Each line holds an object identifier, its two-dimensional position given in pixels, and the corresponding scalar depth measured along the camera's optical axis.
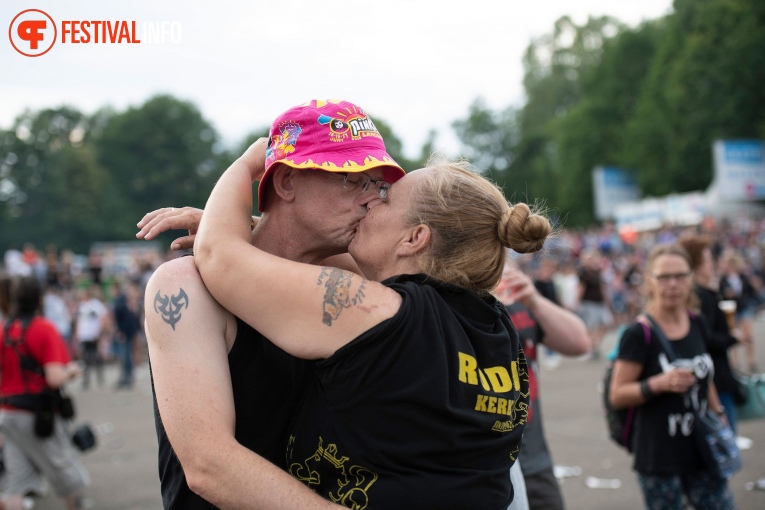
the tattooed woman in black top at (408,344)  1.87
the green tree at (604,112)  52.50
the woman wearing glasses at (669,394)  4.42
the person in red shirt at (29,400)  6.15
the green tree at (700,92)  40.62
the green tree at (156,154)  70.06
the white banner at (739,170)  34.16
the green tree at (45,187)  66.81
